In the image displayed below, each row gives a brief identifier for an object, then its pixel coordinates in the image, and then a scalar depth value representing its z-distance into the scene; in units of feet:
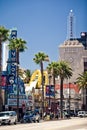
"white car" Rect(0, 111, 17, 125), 178.89
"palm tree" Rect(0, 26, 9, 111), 224.94
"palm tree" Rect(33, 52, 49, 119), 287.05
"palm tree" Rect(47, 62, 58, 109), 332.39
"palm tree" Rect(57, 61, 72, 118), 334.24
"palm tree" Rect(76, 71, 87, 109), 411.07
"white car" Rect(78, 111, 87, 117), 320.87
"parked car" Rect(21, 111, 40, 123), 207.07
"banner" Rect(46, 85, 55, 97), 328.70
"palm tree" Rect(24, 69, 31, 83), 424.99
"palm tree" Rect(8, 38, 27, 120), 248.52
